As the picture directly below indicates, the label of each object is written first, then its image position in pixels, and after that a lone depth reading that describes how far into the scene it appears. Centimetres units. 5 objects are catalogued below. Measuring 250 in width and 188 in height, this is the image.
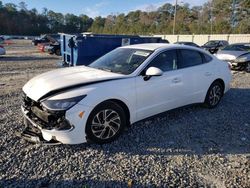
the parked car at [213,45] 1664
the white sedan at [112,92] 270
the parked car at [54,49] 1560
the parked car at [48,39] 1861
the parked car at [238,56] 888
